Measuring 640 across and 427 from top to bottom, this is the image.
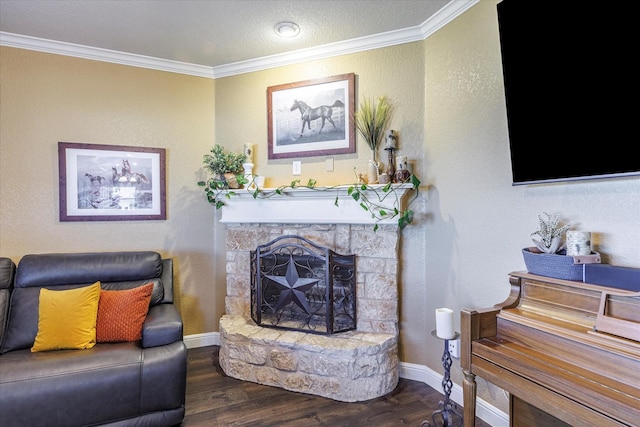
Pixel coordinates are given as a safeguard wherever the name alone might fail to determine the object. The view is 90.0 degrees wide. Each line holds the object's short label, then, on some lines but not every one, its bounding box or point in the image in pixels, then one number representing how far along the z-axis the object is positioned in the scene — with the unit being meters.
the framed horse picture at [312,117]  2.65
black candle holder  1.87
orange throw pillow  2.06
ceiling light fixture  2.37
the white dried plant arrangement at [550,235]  1.46
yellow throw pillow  1.95
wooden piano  1.06
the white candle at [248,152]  2.92
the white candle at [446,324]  1.85
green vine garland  2.33
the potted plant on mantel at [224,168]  2.81
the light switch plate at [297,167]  2.82
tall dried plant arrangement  2.50
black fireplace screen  2.51
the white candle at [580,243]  1.35
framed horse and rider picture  2.69
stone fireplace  2.24
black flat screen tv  1.26
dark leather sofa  1.65
